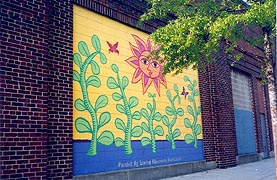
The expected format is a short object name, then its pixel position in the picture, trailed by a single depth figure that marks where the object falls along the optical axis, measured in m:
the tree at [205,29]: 6.42
